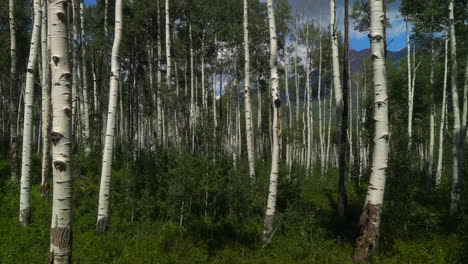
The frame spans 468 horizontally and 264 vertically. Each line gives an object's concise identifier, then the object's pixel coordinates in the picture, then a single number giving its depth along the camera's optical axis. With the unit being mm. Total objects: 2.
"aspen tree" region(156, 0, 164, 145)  13367
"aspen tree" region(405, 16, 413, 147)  15377
